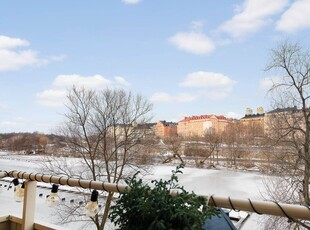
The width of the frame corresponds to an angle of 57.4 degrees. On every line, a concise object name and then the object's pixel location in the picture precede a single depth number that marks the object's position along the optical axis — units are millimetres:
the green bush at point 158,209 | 625
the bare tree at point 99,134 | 7621
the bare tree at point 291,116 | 4535
